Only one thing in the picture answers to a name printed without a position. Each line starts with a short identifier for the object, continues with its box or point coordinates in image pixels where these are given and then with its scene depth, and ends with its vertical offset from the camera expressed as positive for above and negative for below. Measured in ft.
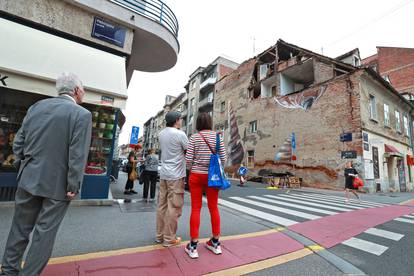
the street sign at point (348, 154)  40.27 +4.17
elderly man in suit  5.54 -0.35
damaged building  42.29 +12.96
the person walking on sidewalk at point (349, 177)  28.87 -0.24
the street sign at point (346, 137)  41.52 +7.72
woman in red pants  8.70 -0.54
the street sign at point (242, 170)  48.91 -0.03
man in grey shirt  9.16 -0.77
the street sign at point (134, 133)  49.39 +7.51
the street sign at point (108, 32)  18.72 +12.06
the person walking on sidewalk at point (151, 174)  20.27 -0.86
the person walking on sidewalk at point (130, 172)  24.01 -0.86
